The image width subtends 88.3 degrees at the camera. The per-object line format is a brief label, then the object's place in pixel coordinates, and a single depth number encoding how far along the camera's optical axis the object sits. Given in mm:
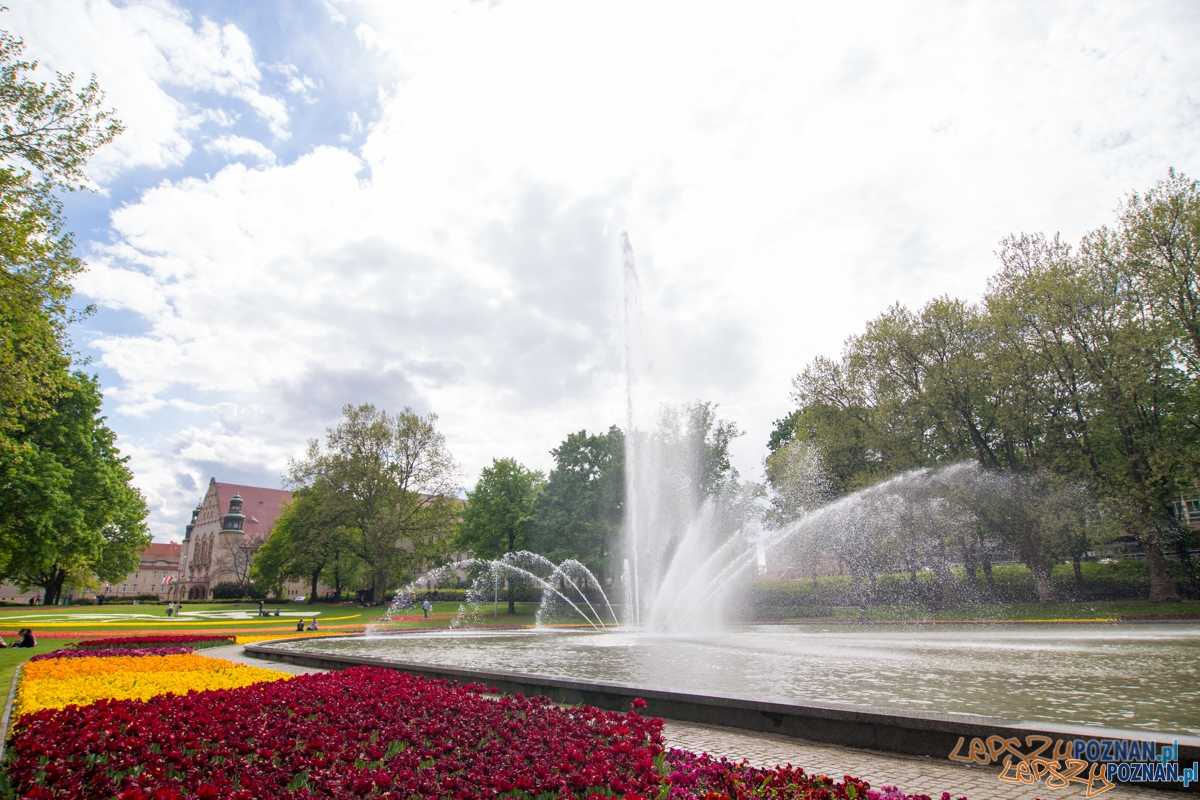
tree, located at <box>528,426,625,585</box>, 46844
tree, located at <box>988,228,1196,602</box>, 28672
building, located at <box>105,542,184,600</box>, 141250
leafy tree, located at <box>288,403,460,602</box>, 50656
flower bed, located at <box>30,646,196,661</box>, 16062
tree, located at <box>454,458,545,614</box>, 51625
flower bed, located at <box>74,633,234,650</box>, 18998
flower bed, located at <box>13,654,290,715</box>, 9523
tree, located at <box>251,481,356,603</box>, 50031
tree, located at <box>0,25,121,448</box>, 16641
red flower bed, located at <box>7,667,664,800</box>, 4930
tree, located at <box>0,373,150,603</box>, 28594
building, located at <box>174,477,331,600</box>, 98812
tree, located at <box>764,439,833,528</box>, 39938
